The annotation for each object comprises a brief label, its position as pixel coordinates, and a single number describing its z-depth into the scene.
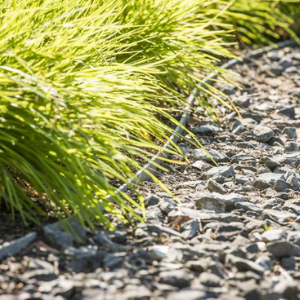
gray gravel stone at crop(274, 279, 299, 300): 4.46
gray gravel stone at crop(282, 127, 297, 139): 8.91
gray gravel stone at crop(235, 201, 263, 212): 6.21
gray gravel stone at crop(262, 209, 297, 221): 6.09
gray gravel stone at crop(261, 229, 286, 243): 5.42
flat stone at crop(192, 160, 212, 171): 7.45
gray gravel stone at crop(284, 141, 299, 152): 8.34
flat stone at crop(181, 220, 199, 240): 5.54
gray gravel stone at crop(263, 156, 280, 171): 7.71
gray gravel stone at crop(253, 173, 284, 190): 7.02
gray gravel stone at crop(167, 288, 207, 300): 4.27
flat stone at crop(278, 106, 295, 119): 9.91
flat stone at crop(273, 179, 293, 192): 6.97
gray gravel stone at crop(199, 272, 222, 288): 4.57
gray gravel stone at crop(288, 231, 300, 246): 5.48
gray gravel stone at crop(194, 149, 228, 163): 7.76
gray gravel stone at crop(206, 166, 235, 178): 7.27
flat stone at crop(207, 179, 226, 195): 6.72
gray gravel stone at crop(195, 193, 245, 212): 6.19
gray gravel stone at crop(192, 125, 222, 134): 8.61
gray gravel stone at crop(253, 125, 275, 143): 8.60
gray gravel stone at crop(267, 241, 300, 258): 5.23
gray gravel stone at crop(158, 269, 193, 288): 4.52
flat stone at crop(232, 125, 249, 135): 8.84
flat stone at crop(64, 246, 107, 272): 4.74
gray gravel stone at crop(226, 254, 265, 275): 4.79
